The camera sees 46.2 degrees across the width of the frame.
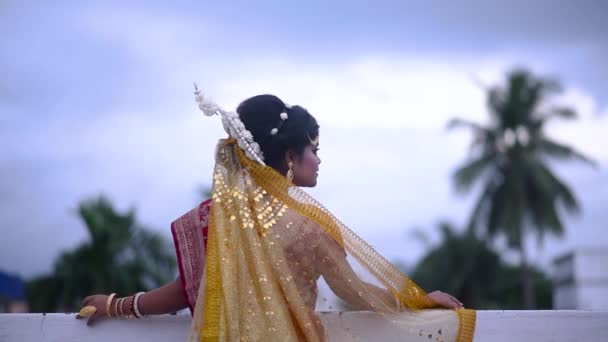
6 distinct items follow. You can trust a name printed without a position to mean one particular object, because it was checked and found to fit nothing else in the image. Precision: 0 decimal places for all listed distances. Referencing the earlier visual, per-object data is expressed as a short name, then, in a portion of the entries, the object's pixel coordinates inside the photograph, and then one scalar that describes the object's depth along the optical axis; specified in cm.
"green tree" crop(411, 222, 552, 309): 3047
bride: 238
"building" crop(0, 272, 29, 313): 1413
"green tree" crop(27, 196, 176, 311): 2545
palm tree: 2664
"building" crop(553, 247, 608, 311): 2995
